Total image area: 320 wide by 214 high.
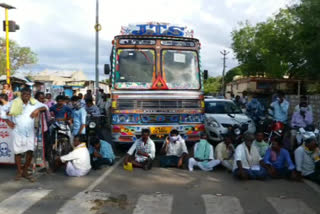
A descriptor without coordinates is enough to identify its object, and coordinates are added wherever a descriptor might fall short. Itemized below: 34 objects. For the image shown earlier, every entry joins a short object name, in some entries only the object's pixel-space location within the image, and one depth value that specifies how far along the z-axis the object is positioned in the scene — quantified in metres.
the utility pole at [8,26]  11.60
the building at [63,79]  26.28
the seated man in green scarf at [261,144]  7.83
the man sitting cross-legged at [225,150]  7.94
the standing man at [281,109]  9.85
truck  8.84
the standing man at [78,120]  8.02
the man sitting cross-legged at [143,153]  7.79
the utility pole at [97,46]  20.25
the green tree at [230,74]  74.62
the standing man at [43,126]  7.00
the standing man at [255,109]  11.92
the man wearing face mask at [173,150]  8.00
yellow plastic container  7.66
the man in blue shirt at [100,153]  7.73
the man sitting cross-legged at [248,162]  6.86
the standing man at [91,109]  10.61
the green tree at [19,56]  44.98
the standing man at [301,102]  9.11
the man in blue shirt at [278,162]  7.08
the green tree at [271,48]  28.61
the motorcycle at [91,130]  8.40
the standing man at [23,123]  6.43
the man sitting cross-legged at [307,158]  7.01
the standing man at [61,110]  8.01
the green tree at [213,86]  82.50
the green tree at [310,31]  17.64
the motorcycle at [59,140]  7.69
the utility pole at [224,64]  57.56
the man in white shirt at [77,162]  6.97
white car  10.52
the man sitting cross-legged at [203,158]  7.74
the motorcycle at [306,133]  7.81
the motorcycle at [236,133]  8.64
